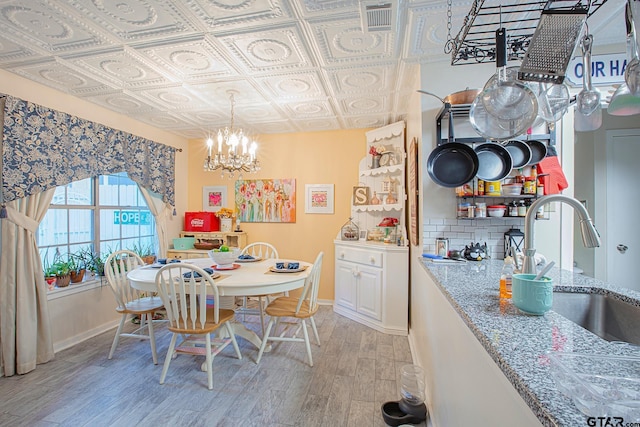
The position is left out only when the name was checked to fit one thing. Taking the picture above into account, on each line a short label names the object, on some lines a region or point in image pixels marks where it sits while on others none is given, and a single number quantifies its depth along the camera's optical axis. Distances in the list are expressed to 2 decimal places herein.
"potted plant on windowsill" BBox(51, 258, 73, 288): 2.83
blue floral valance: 2.41
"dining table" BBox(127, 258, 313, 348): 2.26
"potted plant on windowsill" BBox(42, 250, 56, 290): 2.77
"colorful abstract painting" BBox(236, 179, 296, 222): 4.32
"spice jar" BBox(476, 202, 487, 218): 2.11
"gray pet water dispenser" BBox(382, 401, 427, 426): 1.80
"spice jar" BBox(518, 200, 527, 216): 2.05
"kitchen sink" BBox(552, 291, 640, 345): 1.18
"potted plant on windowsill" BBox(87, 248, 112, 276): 3.18
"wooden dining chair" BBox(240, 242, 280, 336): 3.18
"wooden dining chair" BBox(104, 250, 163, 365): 2.59
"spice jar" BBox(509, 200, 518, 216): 2.07
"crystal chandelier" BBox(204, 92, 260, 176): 2.78
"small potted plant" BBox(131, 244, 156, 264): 3.72
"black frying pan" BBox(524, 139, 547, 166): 1.98
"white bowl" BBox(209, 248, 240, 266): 2.73
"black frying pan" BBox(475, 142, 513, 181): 1.97
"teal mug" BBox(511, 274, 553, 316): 0.93
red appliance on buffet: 4.29
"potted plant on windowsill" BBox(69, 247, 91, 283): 2.96
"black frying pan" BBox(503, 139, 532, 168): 1.97
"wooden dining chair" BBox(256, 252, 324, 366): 2.56
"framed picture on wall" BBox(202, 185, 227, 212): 4.55
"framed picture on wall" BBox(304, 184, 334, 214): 4.20
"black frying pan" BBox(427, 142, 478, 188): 2.05
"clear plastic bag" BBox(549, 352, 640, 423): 0.47
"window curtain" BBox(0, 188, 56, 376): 2.35
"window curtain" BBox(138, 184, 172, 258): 3.92
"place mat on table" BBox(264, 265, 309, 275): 2.62
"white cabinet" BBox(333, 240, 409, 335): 3.16
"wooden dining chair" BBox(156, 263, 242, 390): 2.15
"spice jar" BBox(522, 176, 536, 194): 2.03
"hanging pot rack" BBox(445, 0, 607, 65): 1.13
